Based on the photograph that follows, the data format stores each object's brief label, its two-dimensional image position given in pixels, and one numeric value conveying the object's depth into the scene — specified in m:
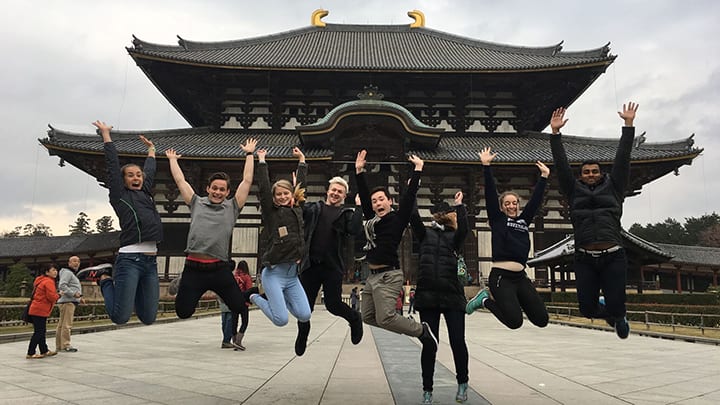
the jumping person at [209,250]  4.59
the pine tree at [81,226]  66.19
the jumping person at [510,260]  4.77
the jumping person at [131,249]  4.64
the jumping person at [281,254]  4.79
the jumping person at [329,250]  4.86
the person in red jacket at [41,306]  7.30
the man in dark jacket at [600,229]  4.68
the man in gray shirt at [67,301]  8.05
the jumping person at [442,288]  4.59
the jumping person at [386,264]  4.55
